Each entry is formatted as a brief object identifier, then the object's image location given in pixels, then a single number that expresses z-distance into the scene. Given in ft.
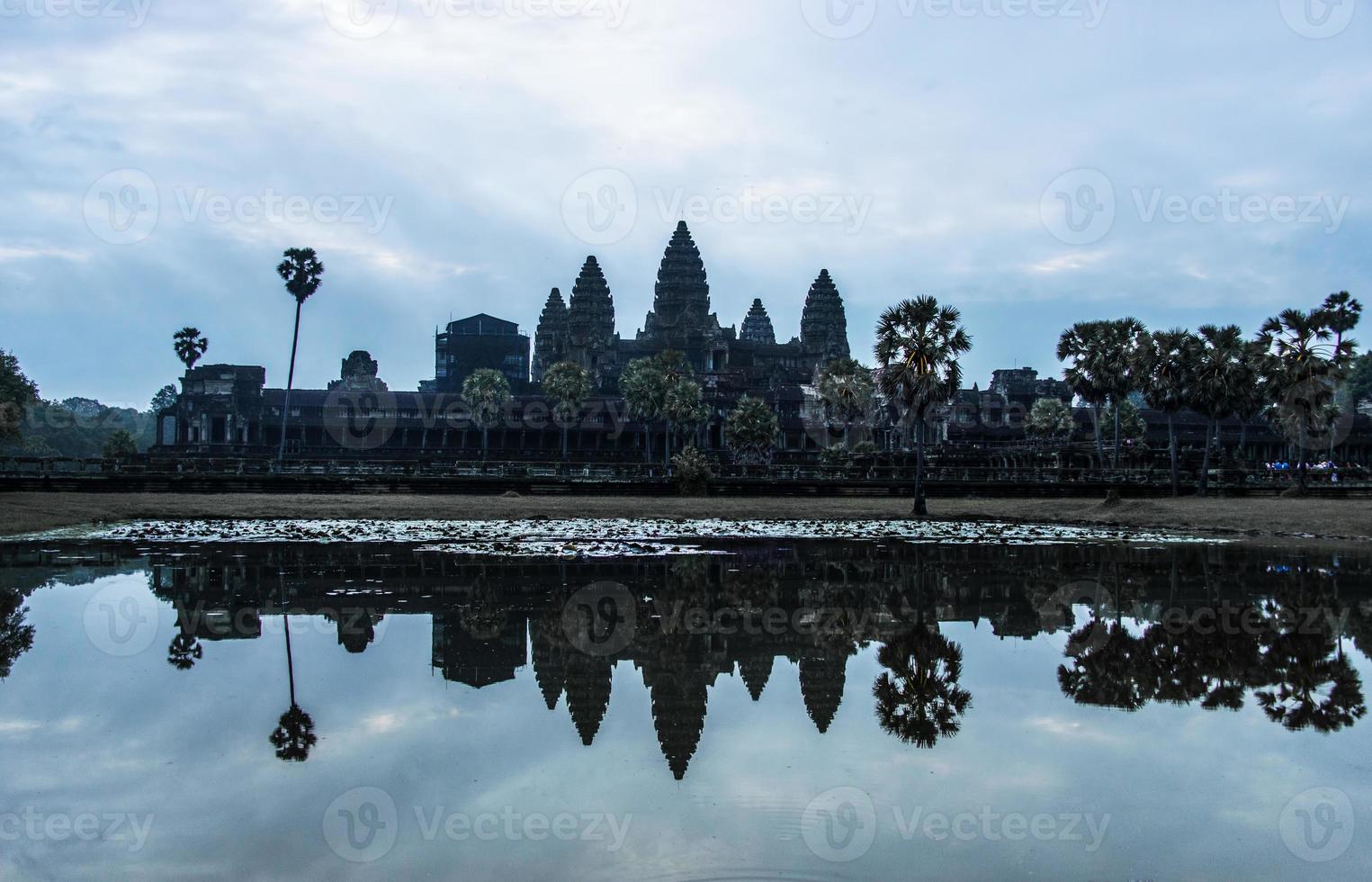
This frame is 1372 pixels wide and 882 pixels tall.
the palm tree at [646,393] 290.56
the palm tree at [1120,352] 209.36
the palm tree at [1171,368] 191.01
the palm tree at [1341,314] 184.44
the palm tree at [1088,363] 211.61
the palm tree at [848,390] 287.07
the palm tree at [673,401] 283.18
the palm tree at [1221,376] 187.42
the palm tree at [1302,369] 181.16
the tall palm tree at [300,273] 267.39
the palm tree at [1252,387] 188.34
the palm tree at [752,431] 282.56
